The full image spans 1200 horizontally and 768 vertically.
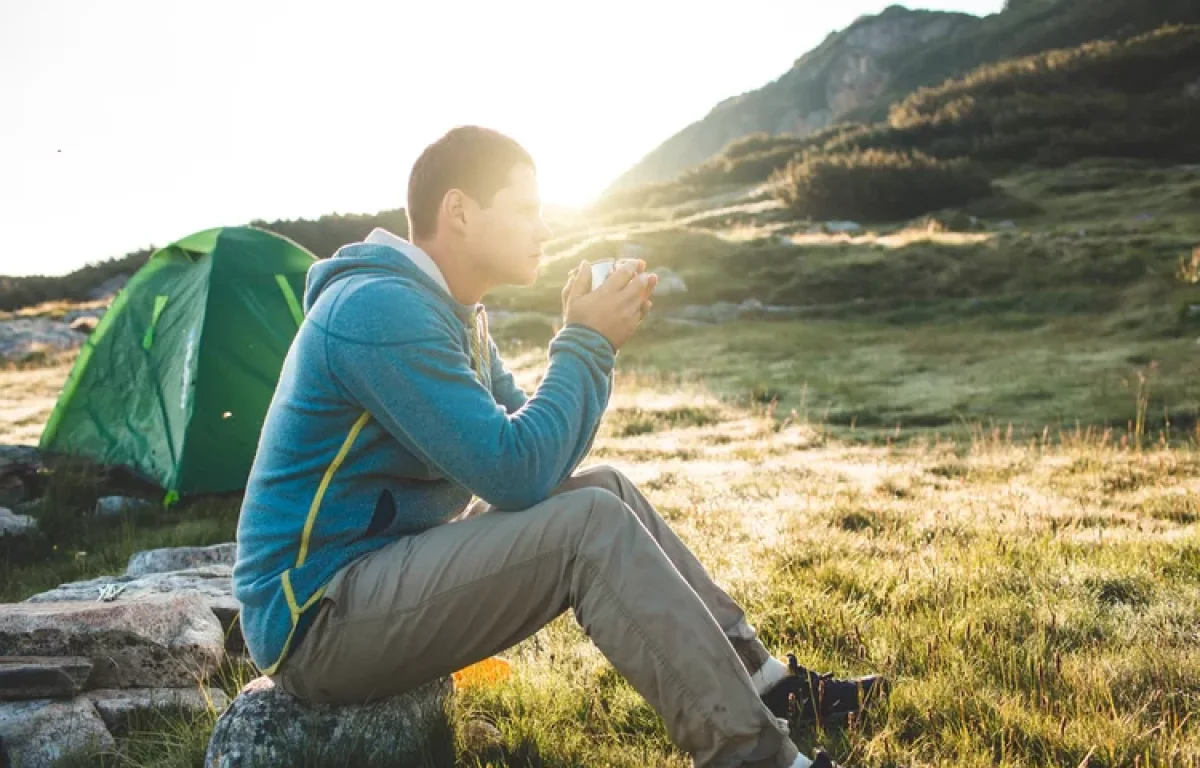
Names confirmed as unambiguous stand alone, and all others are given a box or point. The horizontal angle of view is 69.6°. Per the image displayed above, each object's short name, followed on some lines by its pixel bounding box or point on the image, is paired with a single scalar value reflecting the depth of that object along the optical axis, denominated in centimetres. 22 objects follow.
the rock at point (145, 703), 303
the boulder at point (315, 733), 249
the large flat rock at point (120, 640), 315
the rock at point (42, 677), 293
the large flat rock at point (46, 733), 277
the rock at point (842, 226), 3247
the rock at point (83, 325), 2586
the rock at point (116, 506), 732
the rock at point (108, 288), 3862
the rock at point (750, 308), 2273
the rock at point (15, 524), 654
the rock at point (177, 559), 522
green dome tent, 794
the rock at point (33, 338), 2310
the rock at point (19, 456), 808
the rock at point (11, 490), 755
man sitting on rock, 224
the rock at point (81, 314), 2869
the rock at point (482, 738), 269
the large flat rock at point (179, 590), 379
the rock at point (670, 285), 2383
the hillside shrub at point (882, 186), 3553
